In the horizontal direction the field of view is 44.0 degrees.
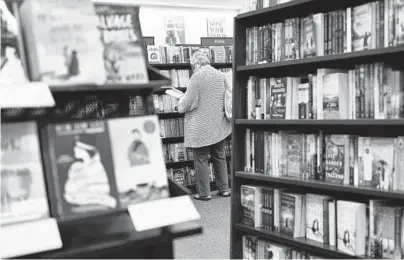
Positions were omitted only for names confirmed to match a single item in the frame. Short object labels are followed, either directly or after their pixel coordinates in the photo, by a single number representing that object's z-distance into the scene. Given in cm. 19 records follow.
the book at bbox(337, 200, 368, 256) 237
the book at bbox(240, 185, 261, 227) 295
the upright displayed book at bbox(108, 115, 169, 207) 152
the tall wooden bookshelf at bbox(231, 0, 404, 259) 238
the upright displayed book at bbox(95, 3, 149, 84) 156
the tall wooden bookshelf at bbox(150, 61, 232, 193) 591
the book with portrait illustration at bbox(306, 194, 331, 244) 257
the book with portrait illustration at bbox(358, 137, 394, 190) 227
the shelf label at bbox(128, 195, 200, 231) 144
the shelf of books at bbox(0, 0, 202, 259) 135
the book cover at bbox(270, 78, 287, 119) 278
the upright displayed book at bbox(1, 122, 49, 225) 135
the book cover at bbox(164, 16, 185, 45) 819
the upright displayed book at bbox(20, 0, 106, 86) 144
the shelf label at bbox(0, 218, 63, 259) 126
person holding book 485
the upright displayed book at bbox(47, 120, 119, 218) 142
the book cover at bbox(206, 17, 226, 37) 853
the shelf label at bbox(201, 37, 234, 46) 726
